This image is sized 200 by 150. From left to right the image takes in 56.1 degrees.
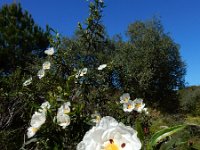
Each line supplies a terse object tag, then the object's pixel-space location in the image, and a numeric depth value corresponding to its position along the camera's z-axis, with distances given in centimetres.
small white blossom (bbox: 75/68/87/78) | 152
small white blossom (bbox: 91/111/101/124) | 111
